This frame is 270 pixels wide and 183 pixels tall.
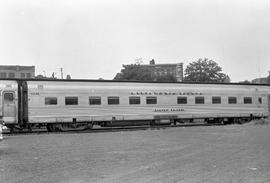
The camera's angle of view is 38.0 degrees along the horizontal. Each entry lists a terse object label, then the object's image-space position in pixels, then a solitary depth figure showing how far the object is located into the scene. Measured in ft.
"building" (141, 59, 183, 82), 547.33
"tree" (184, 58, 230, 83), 315.78
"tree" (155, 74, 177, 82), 314.63
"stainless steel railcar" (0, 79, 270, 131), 78.02
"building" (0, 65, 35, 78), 394.11
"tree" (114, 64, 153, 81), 297.33
